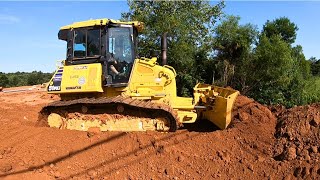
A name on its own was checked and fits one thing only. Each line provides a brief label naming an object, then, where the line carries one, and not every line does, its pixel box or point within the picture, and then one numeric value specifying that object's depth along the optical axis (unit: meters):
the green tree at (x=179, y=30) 12.92
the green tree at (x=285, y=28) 21.63
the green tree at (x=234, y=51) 14.18
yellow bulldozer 6.32
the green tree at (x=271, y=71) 13.34
